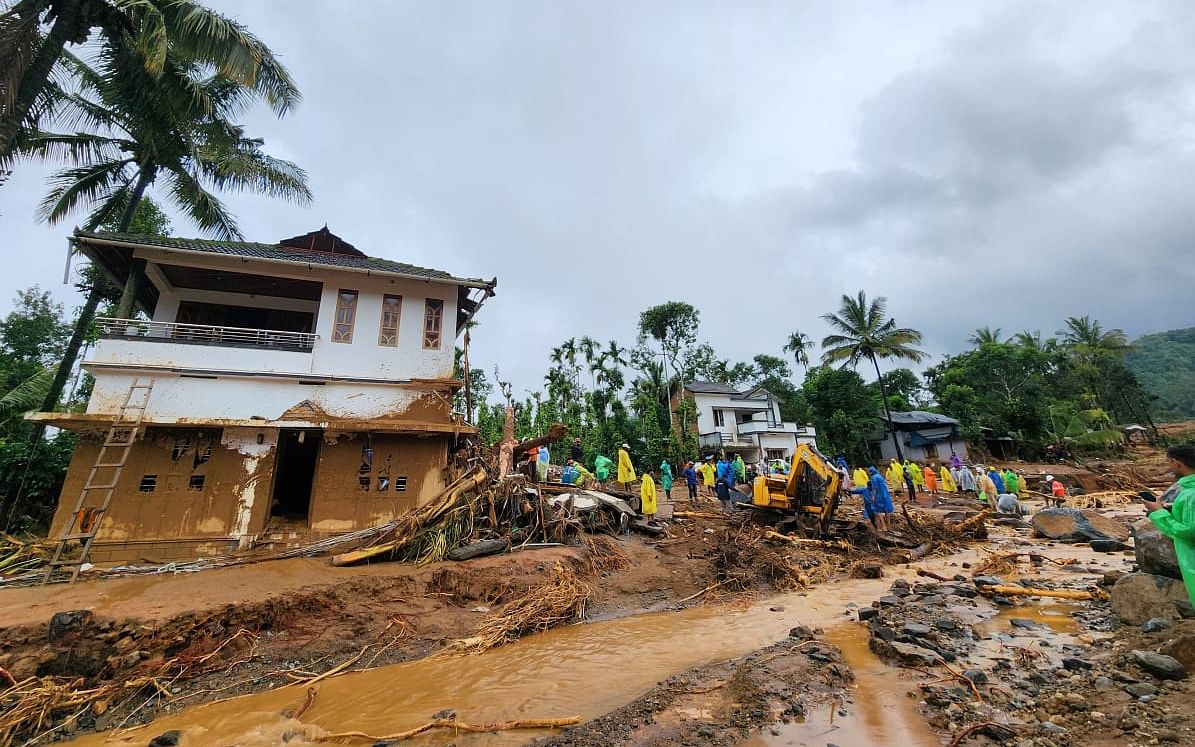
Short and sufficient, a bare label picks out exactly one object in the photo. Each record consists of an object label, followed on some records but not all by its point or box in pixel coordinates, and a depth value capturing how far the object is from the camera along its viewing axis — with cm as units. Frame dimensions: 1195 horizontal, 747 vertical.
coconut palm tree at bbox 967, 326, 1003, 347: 4294
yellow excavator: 1234
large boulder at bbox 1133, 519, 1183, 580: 560
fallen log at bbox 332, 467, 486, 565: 1011
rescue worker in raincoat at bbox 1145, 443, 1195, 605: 386
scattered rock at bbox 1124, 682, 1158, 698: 394
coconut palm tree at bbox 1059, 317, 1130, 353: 3966
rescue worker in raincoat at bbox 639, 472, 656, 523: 1433
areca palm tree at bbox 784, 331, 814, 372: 4459
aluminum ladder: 897
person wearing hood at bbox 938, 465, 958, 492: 2202
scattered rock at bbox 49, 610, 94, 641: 672
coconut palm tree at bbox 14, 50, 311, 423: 1145
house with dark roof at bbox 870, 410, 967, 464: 3341
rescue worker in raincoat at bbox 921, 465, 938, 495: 2139
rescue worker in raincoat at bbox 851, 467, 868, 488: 1814
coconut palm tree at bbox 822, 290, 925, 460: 3075
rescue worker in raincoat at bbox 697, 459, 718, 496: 2119
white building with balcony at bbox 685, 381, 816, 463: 3400
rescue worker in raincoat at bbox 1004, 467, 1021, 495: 1897
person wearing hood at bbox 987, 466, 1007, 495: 1877
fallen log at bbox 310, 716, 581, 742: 508
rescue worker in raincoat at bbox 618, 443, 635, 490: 1578
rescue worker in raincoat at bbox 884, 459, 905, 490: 2225
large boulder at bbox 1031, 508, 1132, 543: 1210
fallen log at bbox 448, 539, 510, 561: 1040
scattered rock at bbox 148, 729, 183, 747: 529
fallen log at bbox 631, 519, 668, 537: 1366
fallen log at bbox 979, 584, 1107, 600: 750
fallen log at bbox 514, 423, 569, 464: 1256
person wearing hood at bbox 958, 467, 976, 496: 2141
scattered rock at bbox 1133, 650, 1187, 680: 406
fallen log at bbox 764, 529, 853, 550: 1203
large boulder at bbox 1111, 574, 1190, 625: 530
